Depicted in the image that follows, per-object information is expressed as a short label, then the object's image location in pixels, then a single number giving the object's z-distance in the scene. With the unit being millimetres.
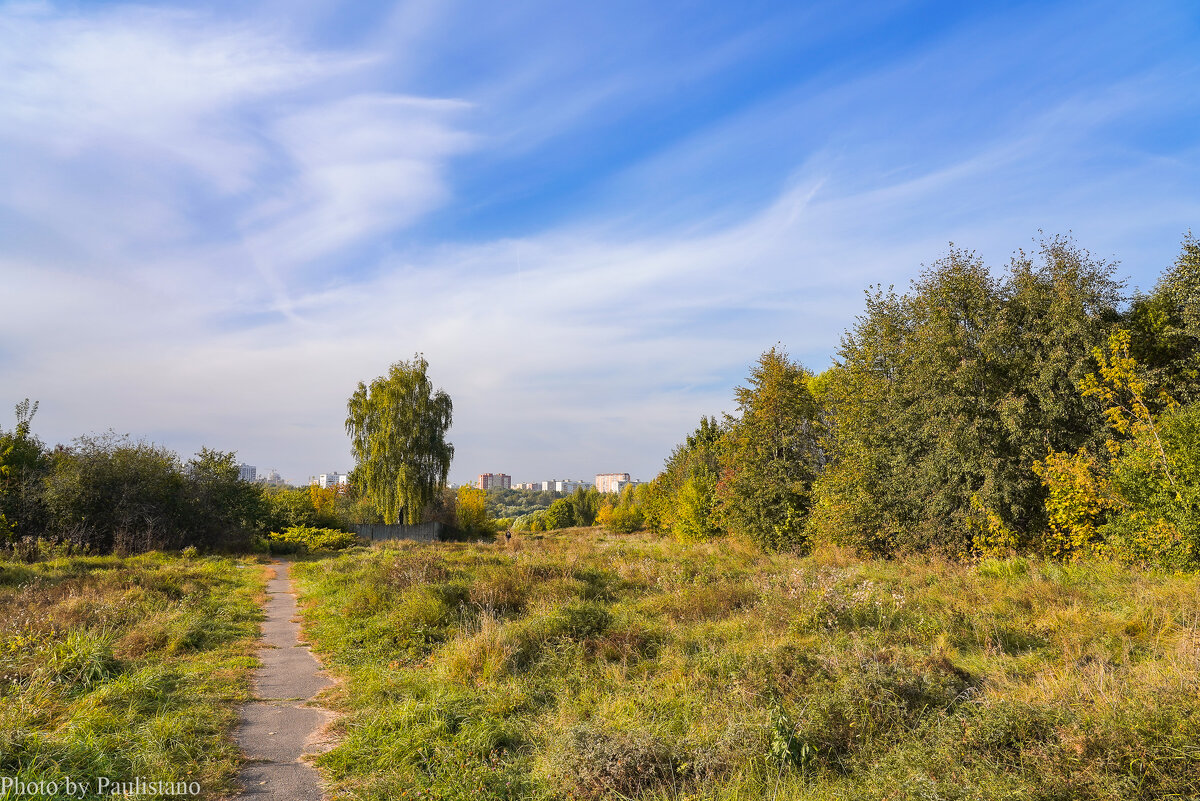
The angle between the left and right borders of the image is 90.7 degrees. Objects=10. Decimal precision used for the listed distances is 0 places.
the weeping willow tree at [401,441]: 33156
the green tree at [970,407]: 14430
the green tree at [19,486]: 19938
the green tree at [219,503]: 24641
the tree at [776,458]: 22766
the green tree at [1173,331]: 13094
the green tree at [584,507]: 79875
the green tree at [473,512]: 42812
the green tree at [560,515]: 74312
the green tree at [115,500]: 20609
